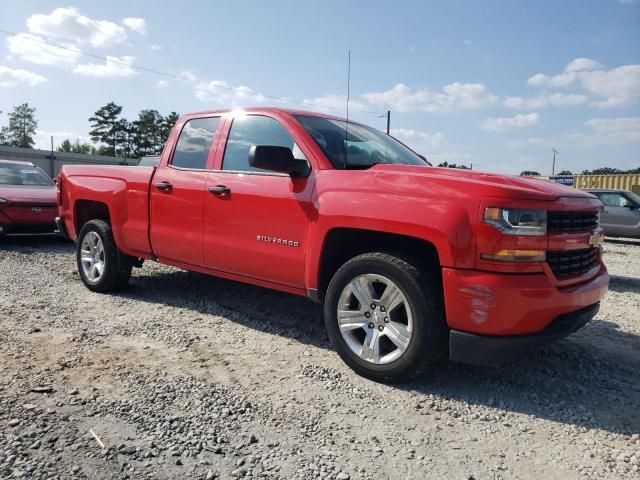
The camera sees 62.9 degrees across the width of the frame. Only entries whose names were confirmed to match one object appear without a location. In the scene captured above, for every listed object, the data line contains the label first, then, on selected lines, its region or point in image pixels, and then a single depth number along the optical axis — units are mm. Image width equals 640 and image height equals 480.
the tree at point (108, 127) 78812
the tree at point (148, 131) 79750
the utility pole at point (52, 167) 46838
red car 8516
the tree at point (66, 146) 92625
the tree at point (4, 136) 95012
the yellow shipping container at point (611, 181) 33250
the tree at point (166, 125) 78312
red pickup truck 3035
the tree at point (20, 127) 95312
